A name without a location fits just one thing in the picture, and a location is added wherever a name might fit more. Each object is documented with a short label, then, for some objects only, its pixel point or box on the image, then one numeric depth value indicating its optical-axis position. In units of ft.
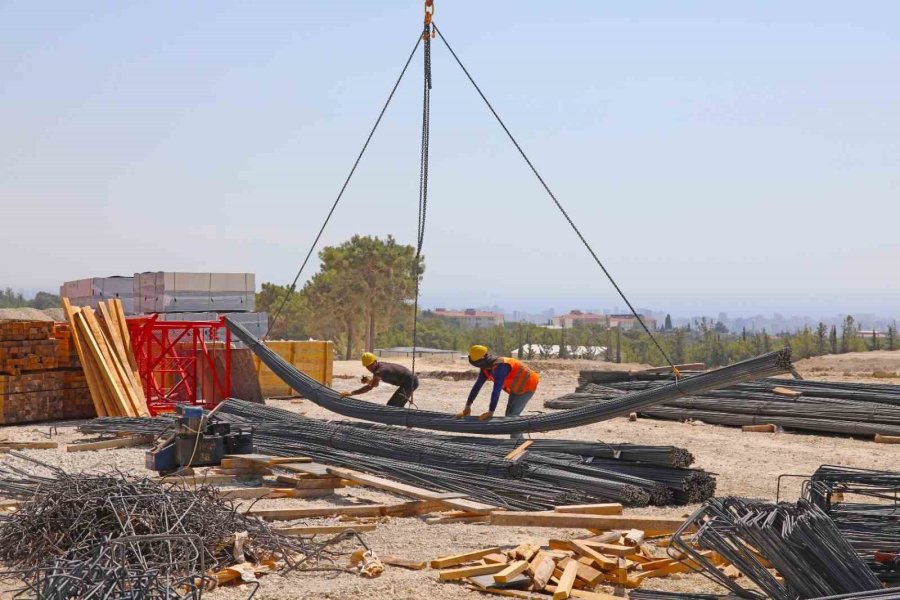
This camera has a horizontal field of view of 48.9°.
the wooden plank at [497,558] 24.85
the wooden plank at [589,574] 23.54
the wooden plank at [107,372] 57.06
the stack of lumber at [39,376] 57.36
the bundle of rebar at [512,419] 35.24
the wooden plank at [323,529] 28.73
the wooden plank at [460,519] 31.73
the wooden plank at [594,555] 24.38
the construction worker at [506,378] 44.06
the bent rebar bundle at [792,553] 19.70
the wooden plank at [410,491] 32.32
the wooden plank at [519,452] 36.81
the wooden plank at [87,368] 58.23
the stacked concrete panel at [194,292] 75.77
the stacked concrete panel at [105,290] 84.17
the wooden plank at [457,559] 25.20
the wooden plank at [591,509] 31.12
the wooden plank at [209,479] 38.55
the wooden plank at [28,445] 46.57
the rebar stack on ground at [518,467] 33.91
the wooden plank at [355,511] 31.27
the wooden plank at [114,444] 46.80
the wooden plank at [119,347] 59.06
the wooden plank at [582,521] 28.91
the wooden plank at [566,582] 22.30
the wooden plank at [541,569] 23.21
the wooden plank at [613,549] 25.76
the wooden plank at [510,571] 23.25
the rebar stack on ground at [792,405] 55.11
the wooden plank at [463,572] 24.09
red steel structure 61.72
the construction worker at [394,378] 50.39
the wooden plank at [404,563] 25.46
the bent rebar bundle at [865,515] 22.47
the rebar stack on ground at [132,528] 22.97
